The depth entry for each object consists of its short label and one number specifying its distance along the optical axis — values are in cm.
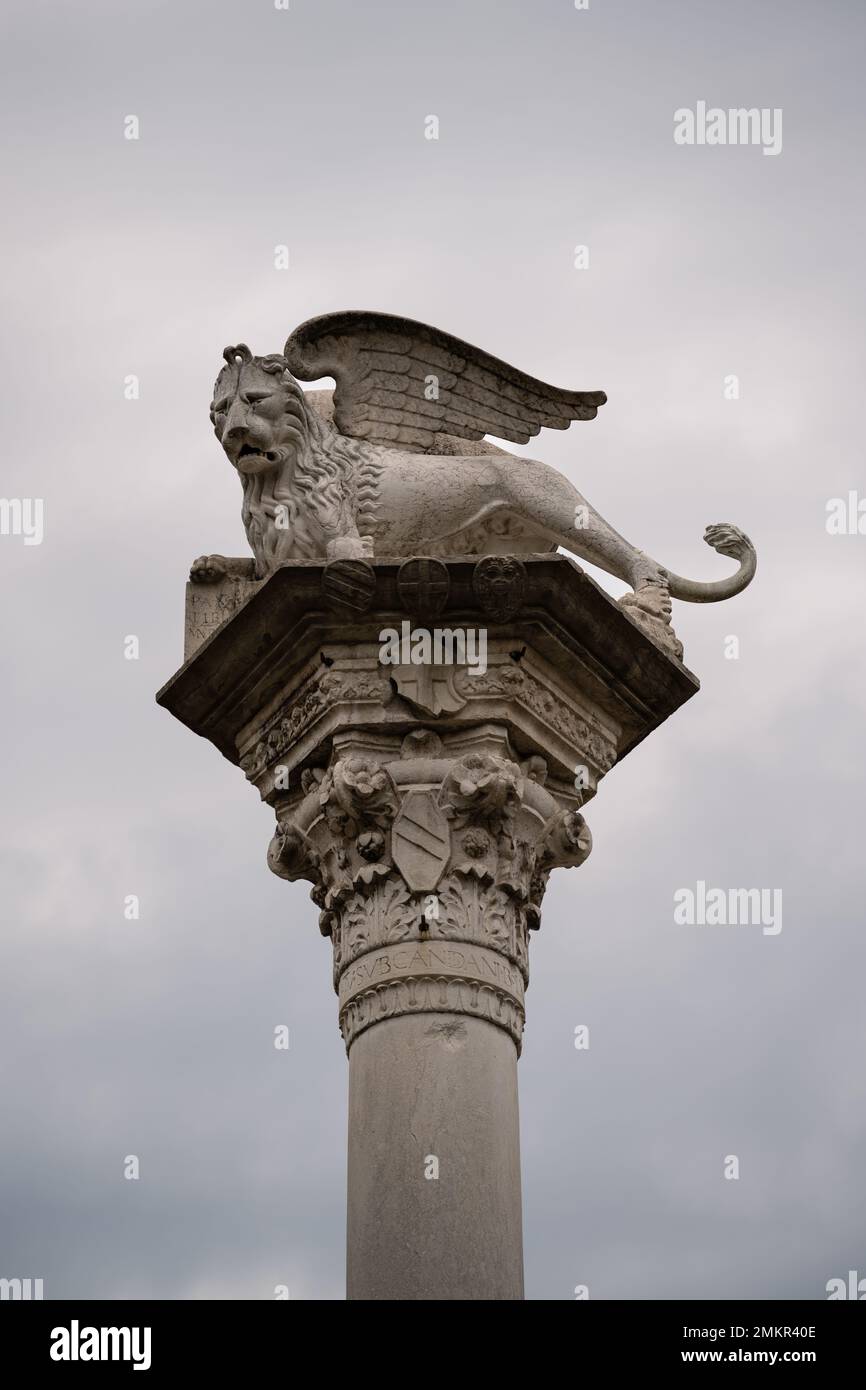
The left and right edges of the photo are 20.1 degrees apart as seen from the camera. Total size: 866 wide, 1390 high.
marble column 1095
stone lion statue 1273
